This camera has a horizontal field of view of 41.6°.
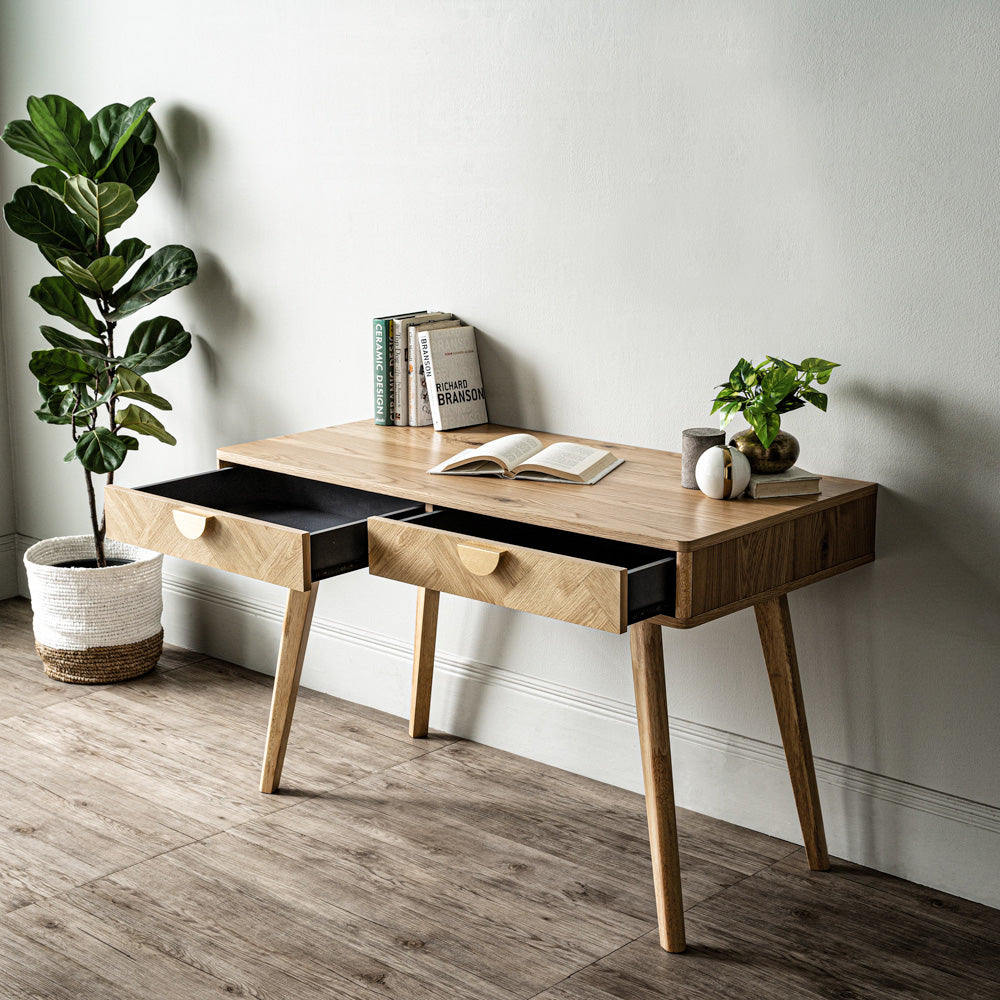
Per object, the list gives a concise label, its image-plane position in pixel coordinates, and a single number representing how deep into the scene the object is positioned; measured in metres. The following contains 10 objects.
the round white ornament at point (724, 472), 2.08
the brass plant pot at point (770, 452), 2.13
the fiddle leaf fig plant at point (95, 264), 3.01
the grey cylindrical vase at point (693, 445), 2.15
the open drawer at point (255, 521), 2.16
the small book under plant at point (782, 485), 2.10
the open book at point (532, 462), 2.25
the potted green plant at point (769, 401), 2.10
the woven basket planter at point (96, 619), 3.17
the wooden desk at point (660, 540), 1.95
